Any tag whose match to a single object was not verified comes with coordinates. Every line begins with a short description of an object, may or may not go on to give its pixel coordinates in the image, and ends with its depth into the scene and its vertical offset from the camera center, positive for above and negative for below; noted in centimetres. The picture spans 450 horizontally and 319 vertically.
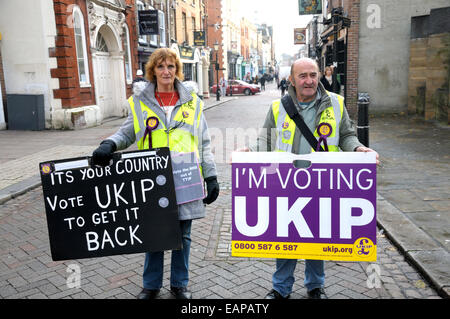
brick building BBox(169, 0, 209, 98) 2681 +328
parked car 3541 -51
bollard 672 -72
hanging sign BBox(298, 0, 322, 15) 1982 +346
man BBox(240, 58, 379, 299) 285 -31
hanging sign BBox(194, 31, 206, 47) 2934 +318
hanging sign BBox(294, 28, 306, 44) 3052 +317
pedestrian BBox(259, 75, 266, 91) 4231 -1
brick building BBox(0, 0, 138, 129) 1287 +107
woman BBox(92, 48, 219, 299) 297 -35
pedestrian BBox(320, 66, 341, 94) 1150 -1
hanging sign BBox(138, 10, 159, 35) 1898 +288
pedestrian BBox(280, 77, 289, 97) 2908 -27
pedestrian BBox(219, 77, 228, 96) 3338 -30
